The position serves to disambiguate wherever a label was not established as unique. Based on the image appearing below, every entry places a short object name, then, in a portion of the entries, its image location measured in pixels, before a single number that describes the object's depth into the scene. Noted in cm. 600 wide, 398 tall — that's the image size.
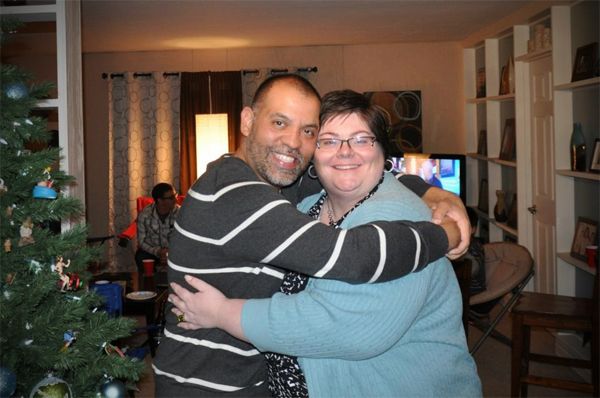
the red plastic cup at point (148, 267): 479
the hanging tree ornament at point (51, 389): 178
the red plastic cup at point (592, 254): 404
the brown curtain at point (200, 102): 744
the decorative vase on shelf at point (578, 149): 429
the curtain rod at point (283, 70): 741
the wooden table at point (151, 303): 414
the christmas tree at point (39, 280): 179
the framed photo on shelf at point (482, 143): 674
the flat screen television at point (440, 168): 680
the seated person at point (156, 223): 589
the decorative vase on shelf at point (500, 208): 602
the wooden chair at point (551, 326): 331
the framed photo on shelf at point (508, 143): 577
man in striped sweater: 130
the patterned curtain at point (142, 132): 757
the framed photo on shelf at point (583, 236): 424
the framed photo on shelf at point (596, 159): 407
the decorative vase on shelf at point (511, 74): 557
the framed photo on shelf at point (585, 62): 406
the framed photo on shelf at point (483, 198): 671
